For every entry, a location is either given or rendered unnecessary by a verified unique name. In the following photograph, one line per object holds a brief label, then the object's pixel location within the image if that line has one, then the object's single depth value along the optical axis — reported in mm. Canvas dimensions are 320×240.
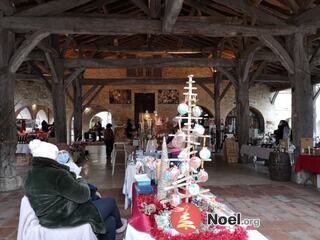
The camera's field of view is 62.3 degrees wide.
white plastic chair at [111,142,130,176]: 6397
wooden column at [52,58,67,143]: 8098
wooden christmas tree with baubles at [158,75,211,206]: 1670
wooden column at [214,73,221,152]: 12124
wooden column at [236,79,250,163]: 8604
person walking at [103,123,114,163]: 9258
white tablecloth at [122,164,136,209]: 3725
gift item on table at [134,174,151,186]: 2558
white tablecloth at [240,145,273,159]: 6821
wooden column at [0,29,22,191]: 5088
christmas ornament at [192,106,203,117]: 1806
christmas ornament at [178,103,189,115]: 1786
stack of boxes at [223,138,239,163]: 8610
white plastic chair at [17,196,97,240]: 1897
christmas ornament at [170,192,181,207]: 1570
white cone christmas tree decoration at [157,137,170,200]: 1898
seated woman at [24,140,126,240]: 1886
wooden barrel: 5832
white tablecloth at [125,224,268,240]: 1487
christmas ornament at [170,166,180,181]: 1772
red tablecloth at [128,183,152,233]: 1620
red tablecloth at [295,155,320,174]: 5074
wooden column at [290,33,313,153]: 5712
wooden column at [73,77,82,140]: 11671
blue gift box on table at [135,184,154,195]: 2418
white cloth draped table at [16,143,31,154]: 8628
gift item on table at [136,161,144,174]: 2997
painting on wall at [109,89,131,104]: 15702
